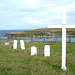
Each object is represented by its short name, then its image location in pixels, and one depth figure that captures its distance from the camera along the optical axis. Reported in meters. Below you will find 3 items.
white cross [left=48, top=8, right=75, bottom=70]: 5.98
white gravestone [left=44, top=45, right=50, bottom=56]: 9.15
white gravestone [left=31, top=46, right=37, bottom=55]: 9.53
